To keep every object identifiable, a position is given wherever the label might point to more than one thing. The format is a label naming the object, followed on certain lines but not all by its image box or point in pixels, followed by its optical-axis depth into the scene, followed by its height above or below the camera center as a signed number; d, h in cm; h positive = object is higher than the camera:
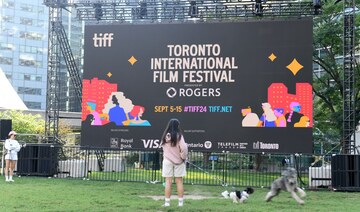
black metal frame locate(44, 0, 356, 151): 1789 +491
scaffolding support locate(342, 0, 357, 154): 1526 +194
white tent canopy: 3453 +309
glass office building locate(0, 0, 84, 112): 8294 +1599
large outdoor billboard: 1650 +204
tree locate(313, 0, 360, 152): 2178 +383
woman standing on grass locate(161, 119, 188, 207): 919 -26
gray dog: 948 -77
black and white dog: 987 -105
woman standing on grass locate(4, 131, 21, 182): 1456 -40
